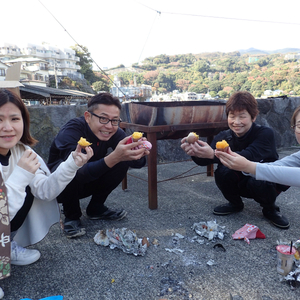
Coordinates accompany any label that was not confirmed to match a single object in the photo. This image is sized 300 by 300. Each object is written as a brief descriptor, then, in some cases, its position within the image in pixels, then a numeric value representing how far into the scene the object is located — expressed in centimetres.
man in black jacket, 199
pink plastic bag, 204
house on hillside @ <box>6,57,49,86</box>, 5318
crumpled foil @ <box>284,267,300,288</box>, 147
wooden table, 259
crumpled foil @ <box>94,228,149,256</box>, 188
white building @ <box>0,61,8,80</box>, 4127
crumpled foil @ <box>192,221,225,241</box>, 207
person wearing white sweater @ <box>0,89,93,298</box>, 140
